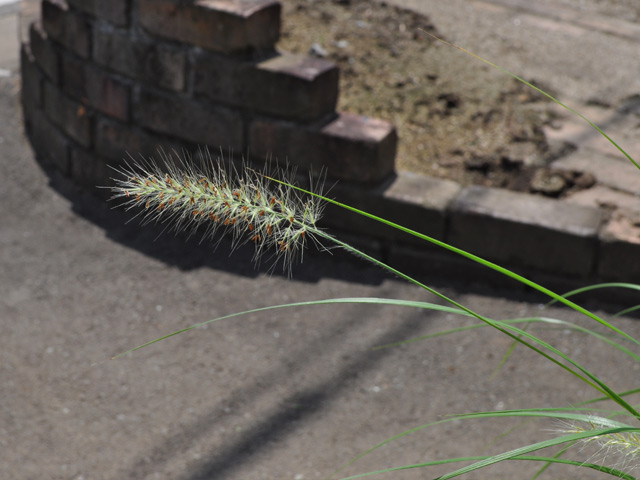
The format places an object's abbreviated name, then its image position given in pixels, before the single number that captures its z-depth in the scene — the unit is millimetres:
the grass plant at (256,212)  1226
